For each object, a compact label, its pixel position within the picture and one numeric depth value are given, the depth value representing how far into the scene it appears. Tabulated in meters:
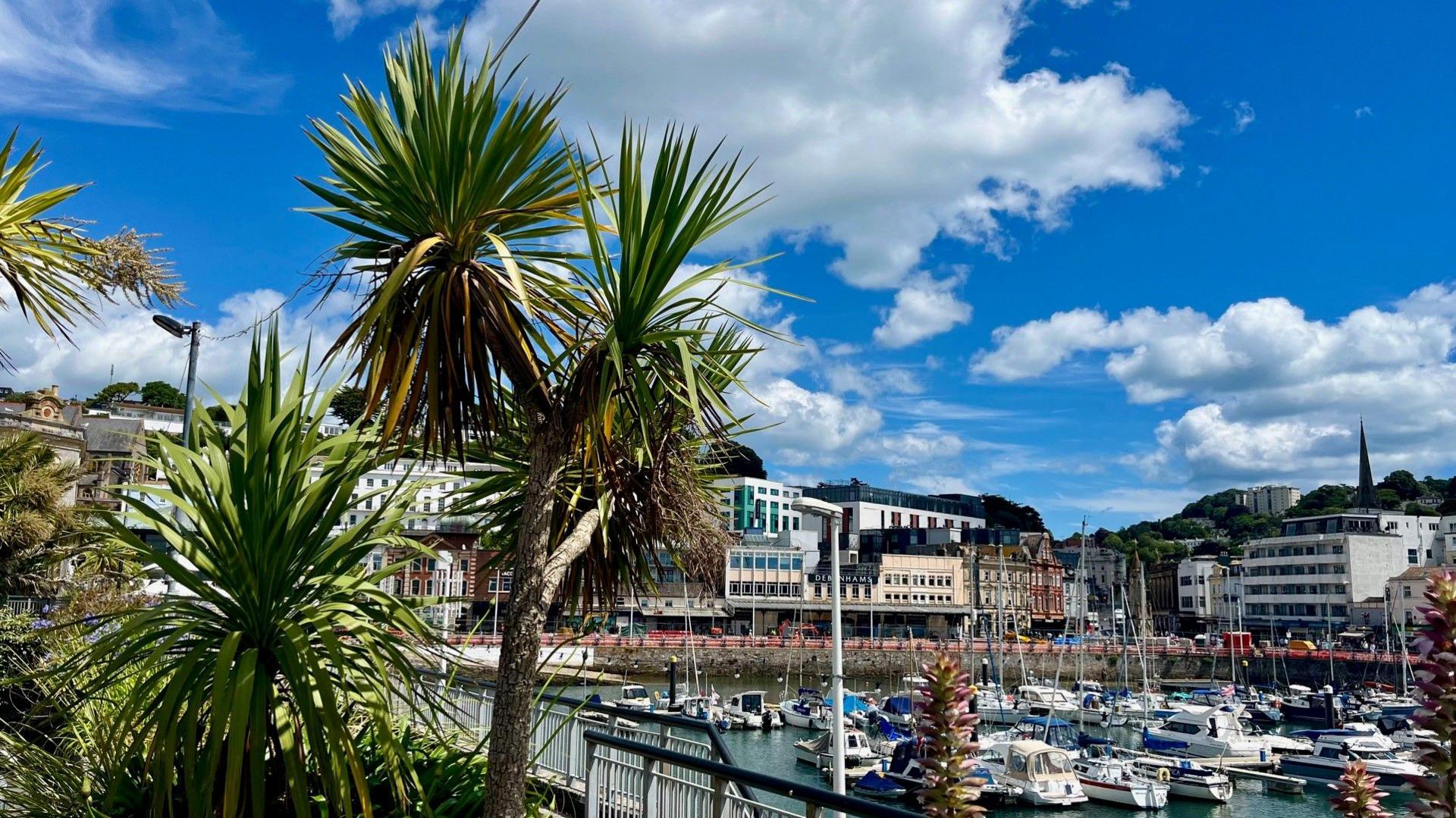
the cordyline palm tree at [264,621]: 4.89
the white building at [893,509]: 138.00
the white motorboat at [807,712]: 55.16
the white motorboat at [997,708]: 58.28
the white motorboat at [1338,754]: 43.00
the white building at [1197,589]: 152.50
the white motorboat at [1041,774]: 36.75
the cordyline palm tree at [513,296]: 5.14
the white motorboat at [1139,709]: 61.09
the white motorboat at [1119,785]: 37.78
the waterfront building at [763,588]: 107.50
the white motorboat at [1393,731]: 53.88
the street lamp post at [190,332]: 12.36
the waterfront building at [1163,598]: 161.62
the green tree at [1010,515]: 191.25
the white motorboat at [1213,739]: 46.69
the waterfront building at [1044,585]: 130.38
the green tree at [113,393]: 131.50
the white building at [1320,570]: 116.62
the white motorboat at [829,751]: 42.72
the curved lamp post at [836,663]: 13.04
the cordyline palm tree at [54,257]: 7.26
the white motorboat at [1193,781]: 39.81
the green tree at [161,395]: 148.75
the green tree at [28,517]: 16.62
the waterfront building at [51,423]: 49.00
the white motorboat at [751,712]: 56.44
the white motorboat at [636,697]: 54.89
